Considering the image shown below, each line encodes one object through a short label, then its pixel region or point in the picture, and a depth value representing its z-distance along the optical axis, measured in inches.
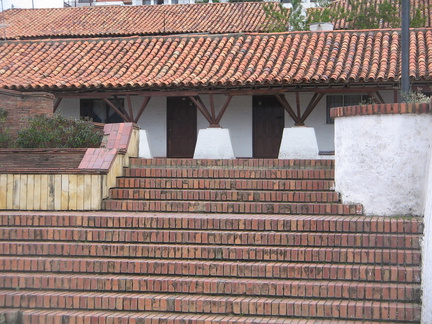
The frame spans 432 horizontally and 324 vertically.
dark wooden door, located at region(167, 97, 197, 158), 827.4
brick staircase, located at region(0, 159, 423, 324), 293.1
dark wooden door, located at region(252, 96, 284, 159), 802.2
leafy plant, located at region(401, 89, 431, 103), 399.7
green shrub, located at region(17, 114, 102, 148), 463.5
